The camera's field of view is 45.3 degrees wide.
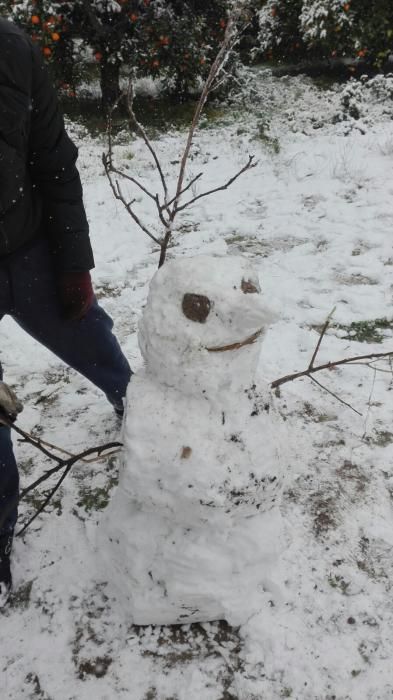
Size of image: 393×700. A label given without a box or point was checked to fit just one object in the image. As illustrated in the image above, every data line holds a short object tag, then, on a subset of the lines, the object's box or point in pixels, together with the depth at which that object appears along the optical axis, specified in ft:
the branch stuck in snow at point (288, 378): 4.36
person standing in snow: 4.64
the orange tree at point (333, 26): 20.02
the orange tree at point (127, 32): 18.07
